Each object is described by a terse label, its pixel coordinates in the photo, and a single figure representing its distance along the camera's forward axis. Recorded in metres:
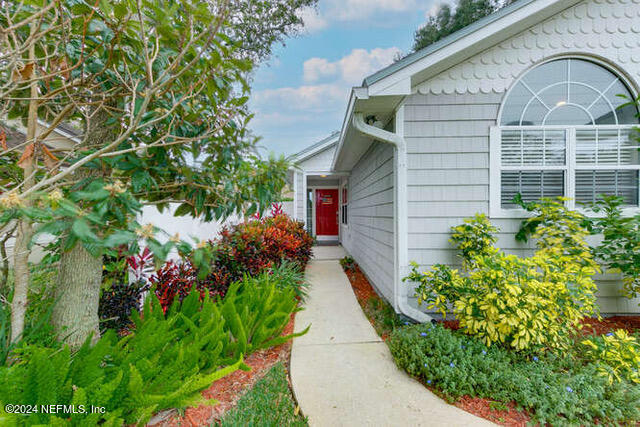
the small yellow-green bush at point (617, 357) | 2.04
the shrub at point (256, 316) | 2.36
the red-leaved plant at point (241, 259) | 3.03
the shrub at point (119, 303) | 2.57
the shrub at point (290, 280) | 3.89
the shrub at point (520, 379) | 1.80
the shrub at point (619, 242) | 2.75
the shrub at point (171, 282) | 2.91
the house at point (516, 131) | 3.11
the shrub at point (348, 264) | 6.04
